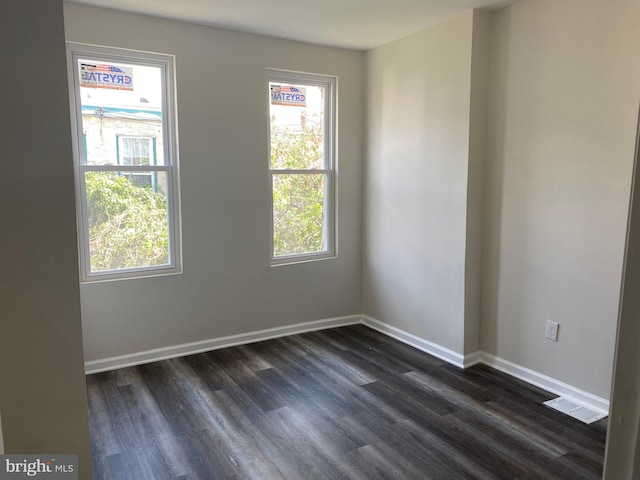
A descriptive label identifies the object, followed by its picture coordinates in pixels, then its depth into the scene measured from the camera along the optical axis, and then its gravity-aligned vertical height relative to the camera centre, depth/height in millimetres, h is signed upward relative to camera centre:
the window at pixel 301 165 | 3926 +158
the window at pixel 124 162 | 3189 +148
